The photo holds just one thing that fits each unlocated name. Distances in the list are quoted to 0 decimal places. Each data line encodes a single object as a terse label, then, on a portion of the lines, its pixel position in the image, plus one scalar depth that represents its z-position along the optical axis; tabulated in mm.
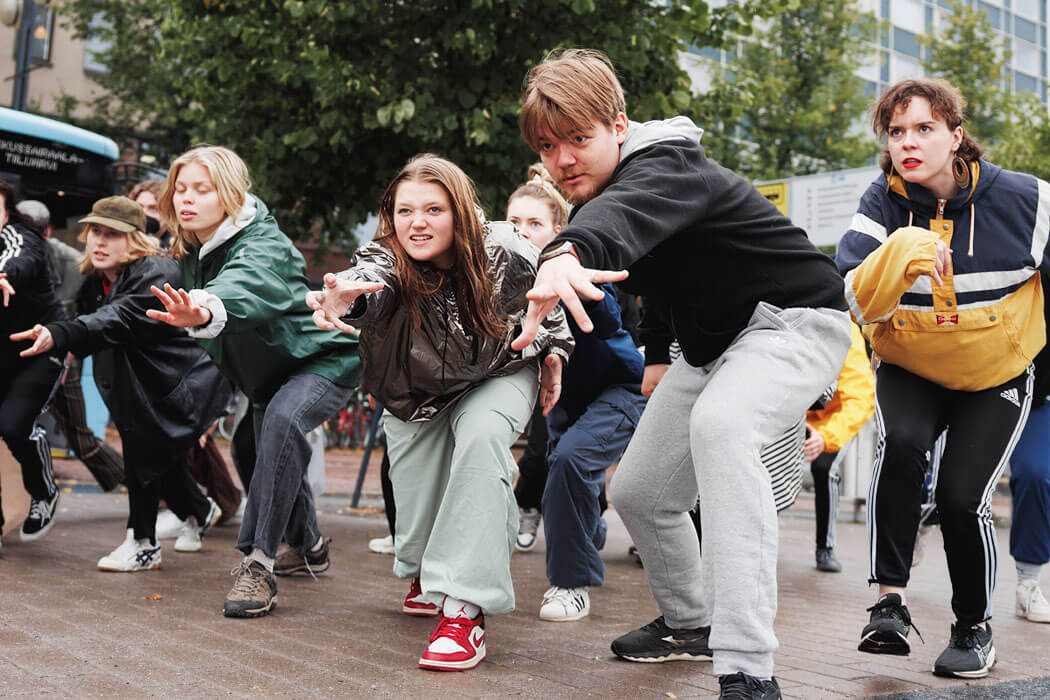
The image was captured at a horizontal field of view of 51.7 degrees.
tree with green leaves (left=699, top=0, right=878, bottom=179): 23812
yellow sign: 12414
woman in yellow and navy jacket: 3760
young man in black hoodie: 2781
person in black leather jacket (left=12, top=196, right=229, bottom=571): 5297
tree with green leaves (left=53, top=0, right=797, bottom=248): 10703
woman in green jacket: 4434
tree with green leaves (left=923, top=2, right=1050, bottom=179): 25828
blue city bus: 10867
